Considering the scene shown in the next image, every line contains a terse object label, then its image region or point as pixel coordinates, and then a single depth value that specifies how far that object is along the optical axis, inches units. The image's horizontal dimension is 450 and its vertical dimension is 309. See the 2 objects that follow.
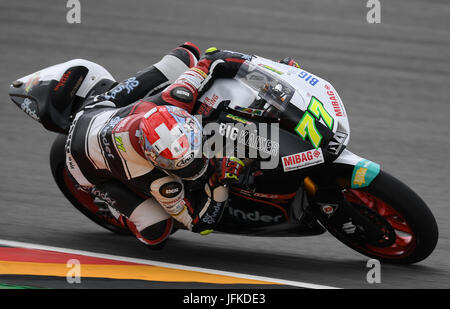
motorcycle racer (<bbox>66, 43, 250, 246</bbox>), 344.8
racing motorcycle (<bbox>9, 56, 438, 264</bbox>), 358.0
